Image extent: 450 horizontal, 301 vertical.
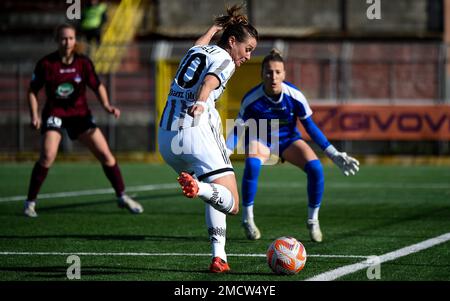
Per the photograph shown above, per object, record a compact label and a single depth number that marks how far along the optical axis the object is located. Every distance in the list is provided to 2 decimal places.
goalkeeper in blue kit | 19.27
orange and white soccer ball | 14.45
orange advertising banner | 45.12
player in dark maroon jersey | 23.27
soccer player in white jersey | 14.56
